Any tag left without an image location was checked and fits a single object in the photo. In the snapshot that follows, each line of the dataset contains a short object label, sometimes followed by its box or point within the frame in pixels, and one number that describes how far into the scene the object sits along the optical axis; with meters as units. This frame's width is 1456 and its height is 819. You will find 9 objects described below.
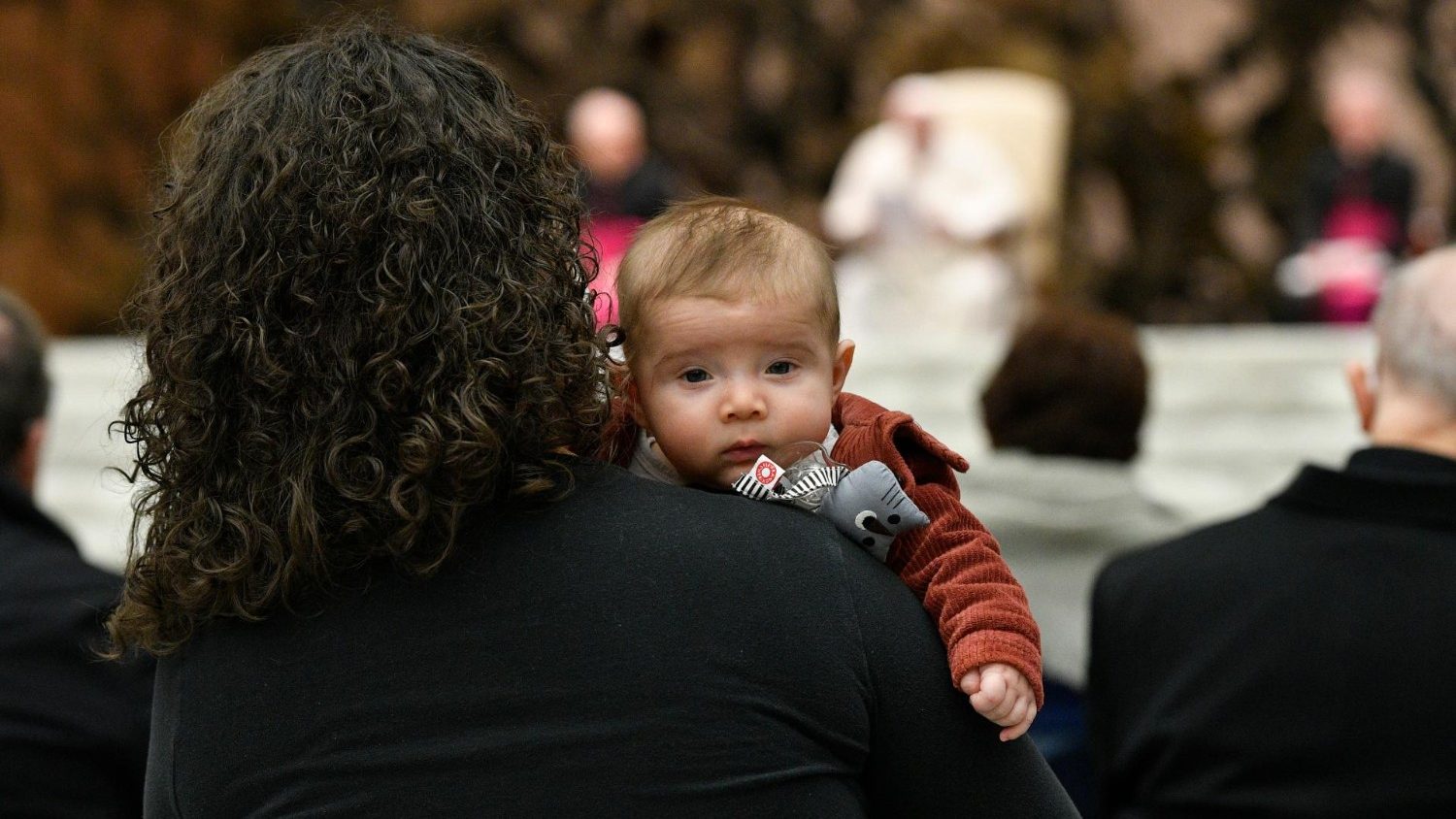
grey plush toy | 3.45
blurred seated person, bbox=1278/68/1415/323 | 19.91
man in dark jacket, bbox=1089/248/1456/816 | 5.05
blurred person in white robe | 19.92
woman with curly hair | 3.18
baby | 3.97
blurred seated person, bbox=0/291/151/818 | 5.38
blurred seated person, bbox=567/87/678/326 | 19.16
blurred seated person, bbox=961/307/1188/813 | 7.70
